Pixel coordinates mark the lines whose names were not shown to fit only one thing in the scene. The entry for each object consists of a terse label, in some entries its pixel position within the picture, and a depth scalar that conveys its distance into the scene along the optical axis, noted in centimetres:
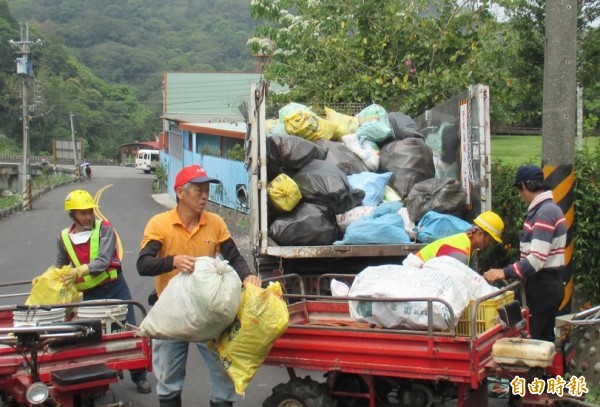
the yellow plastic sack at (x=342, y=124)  973
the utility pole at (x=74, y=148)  6041
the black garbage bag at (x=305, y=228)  762
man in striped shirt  573
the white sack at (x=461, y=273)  505
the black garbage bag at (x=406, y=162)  859
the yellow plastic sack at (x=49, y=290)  590
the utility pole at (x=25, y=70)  3991
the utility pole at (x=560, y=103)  679
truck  754
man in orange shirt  501
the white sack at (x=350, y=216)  793
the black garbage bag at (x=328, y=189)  787
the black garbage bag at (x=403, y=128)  943
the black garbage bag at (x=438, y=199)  788
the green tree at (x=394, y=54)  1427
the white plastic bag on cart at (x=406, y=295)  485
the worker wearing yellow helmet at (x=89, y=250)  641
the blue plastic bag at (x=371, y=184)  821
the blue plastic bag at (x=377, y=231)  752
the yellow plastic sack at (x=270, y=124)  949
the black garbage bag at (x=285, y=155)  816
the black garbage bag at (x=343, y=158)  870
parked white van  6994
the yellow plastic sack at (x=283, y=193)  778
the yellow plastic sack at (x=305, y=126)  903
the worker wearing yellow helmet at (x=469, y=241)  550
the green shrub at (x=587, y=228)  755
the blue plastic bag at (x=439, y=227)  759
